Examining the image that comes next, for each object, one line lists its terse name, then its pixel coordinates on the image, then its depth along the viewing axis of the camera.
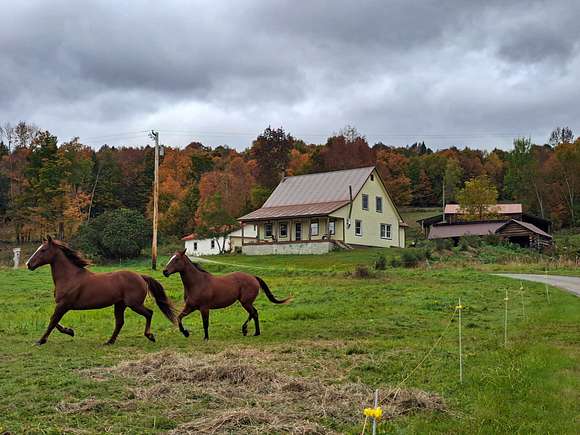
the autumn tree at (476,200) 70.44
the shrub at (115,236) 55.16
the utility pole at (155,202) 35.84
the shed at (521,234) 58.66
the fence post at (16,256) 39.51
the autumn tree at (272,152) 85.12
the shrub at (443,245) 46.28
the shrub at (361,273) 30.06
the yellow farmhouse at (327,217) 54.78
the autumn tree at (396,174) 97.31
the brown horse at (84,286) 12.75
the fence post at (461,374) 8.65
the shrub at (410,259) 37.59
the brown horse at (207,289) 13.61
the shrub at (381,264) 35.69
